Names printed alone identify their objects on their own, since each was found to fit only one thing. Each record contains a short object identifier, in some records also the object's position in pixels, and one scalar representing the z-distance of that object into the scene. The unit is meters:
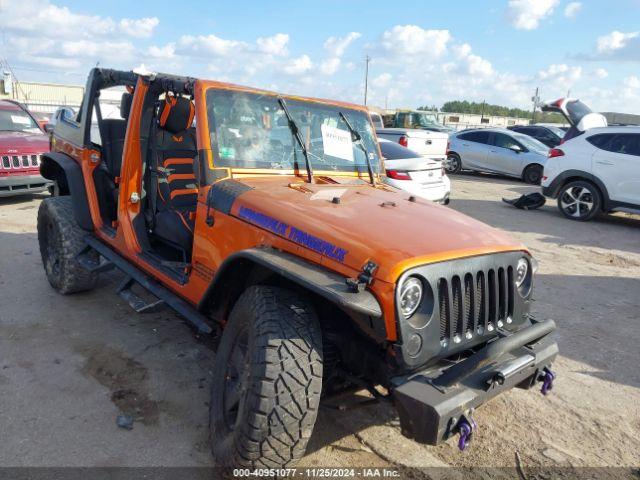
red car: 8.55
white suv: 9.04
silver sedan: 14.51
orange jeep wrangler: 2.28
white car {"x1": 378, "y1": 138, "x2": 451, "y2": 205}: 8.16
